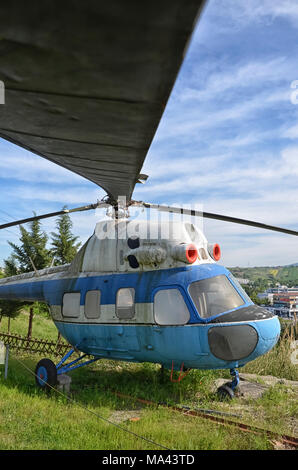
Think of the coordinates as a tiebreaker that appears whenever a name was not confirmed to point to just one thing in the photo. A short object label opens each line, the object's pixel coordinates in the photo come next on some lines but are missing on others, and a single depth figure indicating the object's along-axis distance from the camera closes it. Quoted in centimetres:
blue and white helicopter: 126
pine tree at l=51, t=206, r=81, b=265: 1875
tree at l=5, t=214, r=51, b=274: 1756
